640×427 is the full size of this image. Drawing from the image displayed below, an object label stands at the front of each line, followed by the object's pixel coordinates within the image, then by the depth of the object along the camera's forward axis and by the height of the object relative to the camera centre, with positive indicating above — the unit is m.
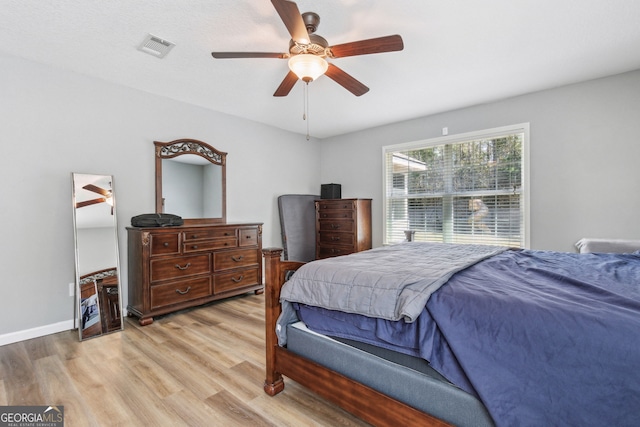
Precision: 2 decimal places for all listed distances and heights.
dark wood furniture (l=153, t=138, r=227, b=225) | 3.50 +0.45
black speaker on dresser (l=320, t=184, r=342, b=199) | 5.02 +0.33
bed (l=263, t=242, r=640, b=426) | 0.93 -0.51
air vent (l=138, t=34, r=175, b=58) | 2.34 +1.38
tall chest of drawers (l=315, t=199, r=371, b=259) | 4.50 -0.26
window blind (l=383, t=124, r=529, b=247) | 3.61 +0.29
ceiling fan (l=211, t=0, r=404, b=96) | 1.82 +1.07
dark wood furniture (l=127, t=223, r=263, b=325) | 2.98 -0.62
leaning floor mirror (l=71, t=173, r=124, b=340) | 2.74 -0.43
